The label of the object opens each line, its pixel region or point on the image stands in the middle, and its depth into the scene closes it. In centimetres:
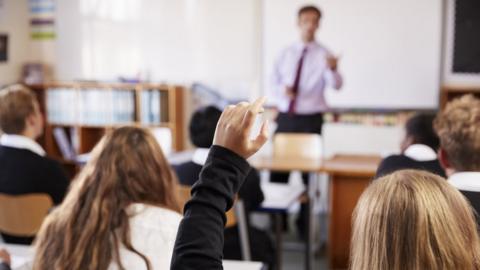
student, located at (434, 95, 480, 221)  191
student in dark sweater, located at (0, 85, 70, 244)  275
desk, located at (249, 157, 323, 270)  312
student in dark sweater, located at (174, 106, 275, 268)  274
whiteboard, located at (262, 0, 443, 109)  485
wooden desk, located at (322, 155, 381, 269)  352
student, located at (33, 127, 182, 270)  144
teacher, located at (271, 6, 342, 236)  477
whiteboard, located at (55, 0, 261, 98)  534
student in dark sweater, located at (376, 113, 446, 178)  250
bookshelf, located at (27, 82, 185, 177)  531
